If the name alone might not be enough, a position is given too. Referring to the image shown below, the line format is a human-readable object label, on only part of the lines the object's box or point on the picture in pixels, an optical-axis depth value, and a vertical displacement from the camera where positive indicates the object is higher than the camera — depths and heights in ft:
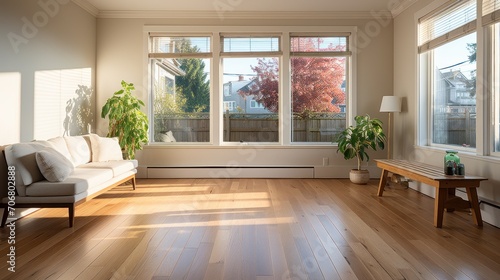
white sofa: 10.65 -1.17
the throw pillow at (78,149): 14.19 -0.29
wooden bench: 10.75 -1.57
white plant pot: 18.22 -1.82
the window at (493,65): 11.59 +2.54
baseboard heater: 20.02 -1.71
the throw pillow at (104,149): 15.66 -0.31
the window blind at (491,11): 11.28 +4.27
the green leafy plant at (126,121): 17.87 +1.10
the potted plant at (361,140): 18.07 +0.09
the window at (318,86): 20.25 +3.21
